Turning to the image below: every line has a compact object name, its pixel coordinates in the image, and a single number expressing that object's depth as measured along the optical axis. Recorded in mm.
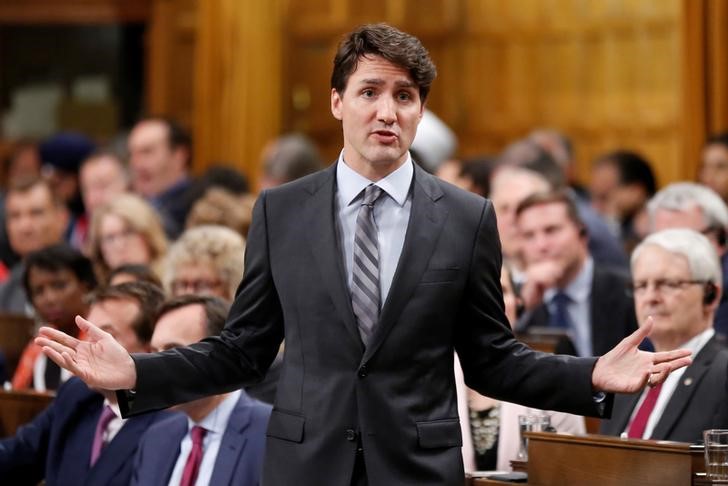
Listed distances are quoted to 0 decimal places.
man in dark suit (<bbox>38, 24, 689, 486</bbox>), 5367
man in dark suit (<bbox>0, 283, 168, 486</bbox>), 8070
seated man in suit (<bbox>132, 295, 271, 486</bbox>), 7453
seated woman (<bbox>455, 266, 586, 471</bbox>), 8258
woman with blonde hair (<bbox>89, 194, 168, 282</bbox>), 12523
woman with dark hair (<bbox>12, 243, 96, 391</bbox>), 10977
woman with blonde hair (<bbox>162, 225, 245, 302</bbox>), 10344
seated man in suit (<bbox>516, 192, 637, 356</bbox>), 11328
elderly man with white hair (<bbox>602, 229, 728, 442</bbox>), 7902
